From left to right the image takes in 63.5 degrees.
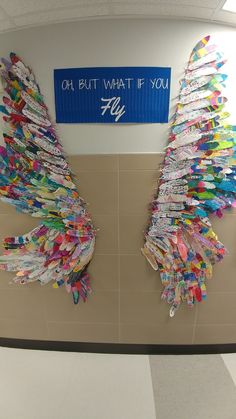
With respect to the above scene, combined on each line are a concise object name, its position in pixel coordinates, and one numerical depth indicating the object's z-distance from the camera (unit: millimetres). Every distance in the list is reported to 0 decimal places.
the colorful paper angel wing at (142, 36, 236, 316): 1268
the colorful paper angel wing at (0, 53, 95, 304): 1316
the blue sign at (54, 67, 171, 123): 1276
